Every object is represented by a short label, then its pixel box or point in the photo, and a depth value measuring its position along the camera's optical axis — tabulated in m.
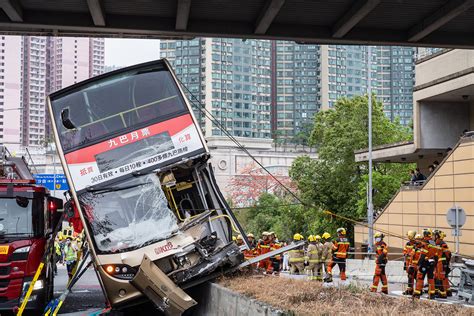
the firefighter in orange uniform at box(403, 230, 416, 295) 16.03
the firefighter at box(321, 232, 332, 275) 18.16
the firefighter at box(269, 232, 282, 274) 18.04
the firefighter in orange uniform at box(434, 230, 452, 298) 15.76
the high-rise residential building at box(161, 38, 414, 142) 104.19
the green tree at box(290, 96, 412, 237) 43.59
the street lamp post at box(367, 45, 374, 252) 32.53
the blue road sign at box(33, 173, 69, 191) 38.38
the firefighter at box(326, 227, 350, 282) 17.22
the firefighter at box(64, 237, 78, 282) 23.19
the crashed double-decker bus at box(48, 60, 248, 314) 10.60
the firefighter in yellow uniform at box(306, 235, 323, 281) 18.25
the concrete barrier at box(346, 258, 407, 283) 23.29
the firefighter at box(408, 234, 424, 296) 15.71
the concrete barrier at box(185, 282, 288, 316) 7.57
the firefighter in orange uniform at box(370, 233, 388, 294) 15.66
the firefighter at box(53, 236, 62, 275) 29.30
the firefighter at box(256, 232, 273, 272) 17.58
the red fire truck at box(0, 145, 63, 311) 11.58
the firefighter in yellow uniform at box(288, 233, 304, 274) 19.66
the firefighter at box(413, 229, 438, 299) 15.15
